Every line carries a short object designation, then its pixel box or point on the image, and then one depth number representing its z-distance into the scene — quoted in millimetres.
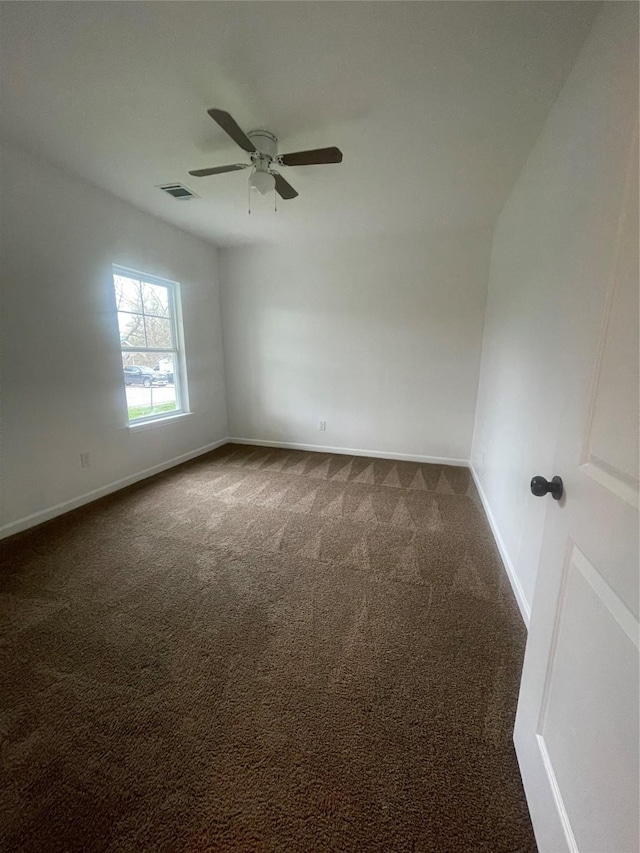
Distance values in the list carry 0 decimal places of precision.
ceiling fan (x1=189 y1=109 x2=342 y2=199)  1774
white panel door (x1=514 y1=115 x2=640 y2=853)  579
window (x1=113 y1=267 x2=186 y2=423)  3092
